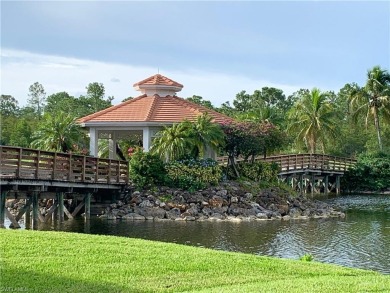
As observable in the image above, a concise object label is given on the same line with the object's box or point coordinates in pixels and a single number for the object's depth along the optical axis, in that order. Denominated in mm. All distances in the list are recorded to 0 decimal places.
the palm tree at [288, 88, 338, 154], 50344
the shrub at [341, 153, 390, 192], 48625
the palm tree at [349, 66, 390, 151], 51562
